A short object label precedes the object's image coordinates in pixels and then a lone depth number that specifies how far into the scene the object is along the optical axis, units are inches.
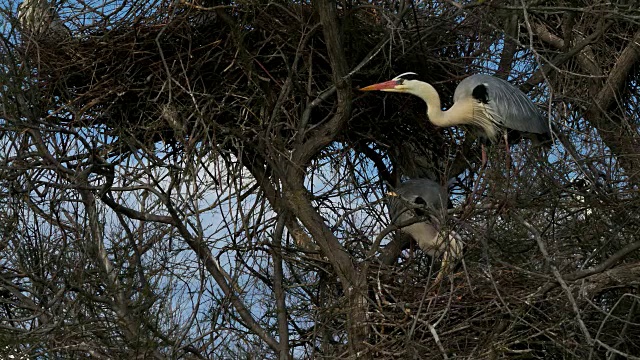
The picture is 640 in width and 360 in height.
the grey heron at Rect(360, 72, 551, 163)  423.2
